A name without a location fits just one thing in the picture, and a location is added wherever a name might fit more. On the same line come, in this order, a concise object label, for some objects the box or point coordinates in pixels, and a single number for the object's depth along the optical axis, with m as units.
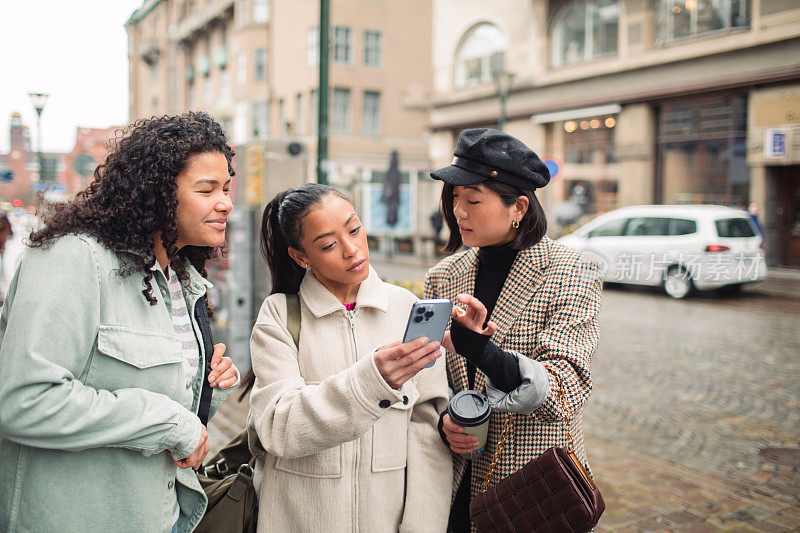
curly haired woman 1.54
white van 12.84
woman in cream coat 1.89
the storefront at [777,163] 15.81
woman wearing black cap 1.93
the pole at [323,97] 5.77
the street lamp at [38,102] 16.80
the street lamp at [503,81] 16.95
